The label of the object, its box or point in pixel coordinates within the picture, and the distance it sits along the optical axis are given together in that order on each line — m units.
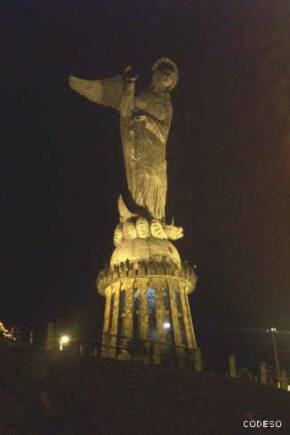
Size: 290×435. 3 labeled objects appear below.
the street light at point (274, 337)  34.86
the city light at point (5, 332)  20.16
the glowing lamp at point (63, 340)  22.37
